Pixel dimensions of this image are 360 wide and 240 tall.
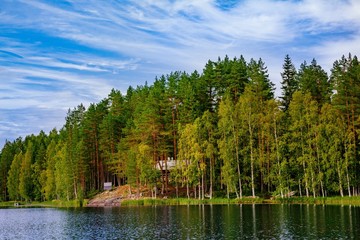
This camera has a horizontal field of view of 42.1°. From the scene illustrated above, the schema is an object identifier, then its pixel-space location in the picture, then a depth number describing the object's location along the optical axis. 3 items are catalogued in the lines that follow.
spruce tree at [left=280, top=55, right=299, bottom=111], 94.80
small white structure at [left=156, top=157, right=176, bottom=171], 95.38
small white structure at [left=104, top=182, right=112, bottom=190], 109.59
